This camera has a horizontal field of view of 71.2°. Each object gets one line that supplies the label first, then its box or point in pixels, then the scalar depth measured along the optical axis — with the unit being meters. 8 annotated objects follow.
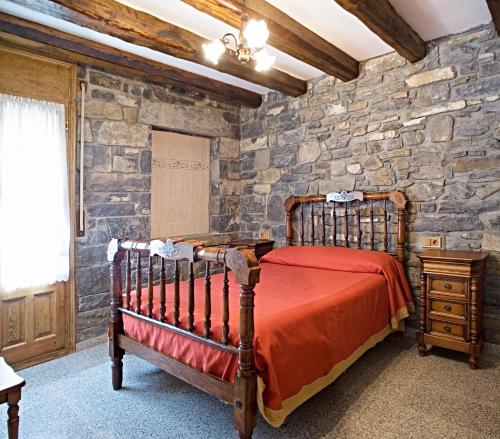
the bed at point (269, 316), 1.59
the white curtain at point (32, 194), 2.66
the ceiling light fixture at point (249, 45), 1.92
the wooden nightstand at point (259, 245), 4.00
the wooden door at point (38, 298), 2.70
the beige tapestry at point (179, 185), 3.89
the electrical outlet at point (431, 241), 3.07
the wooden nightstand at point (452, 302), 2.58
